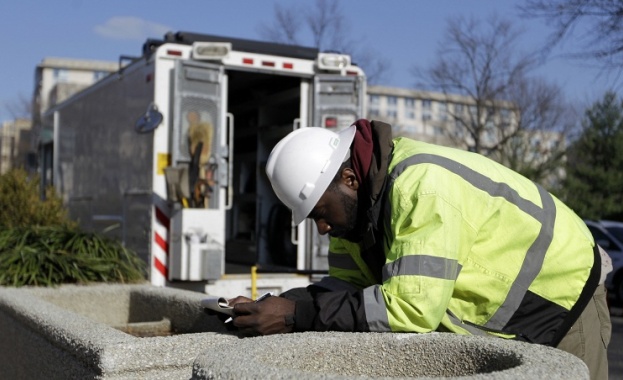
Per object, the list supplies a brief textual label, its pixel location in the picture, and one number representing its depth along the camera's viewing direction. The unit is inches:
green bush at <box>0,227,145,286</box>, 232.1
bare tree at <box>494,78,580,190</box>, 1457.9
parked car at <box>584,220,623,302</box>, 625.6
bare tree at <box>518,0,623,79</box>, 488.1
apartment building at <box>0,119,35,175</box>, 2332.7
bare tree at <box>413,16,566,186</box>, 1433.3
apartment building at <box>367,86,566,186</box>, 1515.7
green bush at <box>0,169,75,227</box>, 340.5
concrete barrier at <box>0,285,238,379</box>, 110.9
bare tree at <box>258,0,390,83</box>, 1150.2
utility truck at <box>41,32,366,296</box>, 306.5
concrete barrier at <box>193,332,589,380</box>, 88.1
